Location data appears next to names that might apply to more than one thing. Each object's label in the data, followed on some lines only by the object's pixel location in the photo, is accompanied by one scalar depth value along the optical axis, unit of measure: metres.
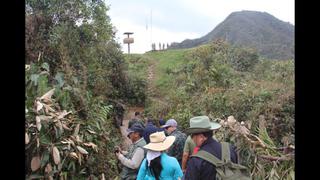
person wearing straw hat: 2.80
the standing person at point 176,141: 4.45
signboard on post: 17.72
